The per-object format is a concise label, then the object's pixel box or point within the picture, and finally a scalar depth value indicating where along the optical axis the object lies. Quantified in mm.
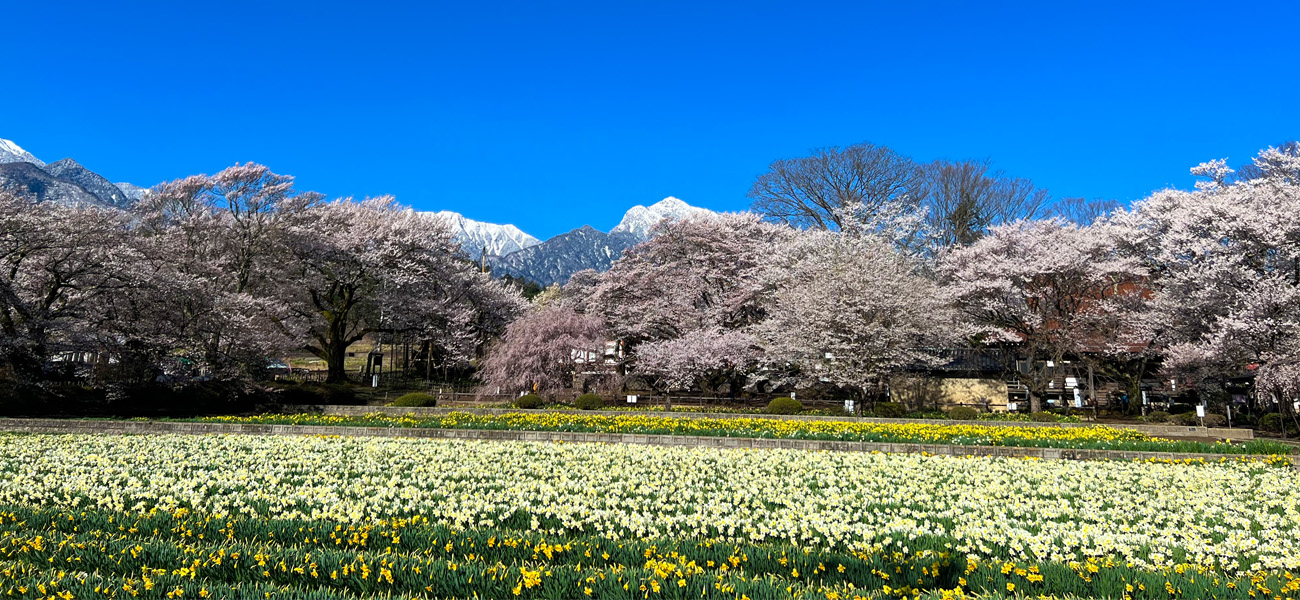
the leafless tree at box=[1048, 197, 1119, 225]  50781
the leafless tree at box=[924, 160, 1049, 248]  43500
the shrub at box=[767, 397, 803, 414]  24609
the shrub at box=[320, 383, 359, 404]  29406
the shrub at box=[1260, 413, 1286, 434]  22891
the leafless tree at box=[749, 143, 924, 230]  42000
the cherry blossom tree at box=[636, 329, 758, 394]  31000
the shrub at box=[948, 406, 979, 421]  23634
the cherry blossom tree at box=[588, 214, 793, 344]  35062
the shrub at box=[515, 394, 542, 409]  26453
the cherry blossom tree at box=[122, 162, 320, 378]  25953
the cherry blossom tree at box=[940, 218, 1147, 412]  30312
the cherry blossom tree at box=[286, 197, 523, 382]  36156
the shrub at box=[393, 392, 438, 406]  25811
